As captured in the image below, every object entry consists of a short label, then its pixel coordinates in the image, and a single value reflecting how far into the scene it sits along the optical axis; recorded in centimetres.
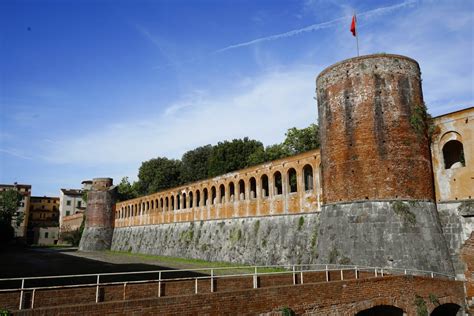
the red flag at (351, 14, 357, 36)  2011
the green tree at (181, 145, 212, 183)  5741
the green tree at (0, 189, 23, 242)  5184
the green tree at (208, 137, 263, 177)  4844
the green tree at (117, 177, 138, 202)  6901
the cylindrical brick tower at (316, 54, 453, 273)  1627
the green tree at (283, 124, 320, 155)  3981
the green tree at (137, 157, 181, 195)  6169
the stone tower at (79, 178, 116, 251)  5219
